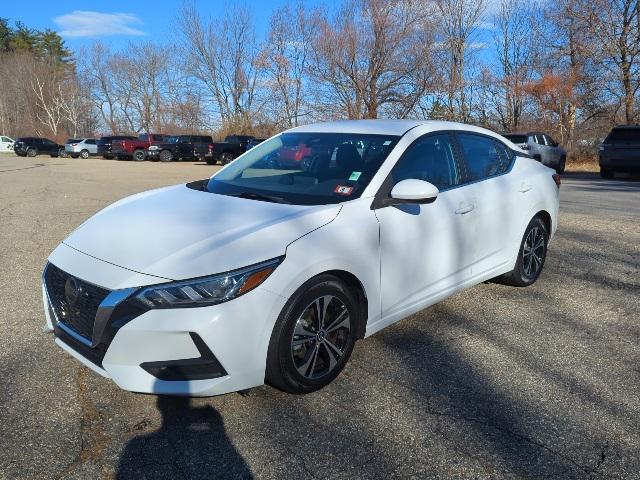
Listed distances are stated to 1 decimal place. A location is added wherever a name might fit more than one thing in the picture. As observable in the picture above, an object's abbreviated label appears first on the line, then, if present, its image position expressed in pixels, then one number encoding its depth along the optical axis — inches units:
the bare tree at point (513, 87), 1224.8
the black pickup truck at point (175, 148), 1341.0
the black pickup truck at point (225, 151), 1160.8
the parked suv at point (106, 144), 1417.6
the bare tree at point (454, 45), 1241.4
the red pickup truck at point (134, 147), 1368.1
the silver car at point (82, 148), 1523.1
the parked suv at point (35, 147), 1523.1
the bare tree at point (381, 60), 1200.8
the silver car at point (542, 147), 687.7
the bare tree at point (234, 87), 1780.3
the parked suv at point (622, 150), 645.9
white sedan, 100.7
